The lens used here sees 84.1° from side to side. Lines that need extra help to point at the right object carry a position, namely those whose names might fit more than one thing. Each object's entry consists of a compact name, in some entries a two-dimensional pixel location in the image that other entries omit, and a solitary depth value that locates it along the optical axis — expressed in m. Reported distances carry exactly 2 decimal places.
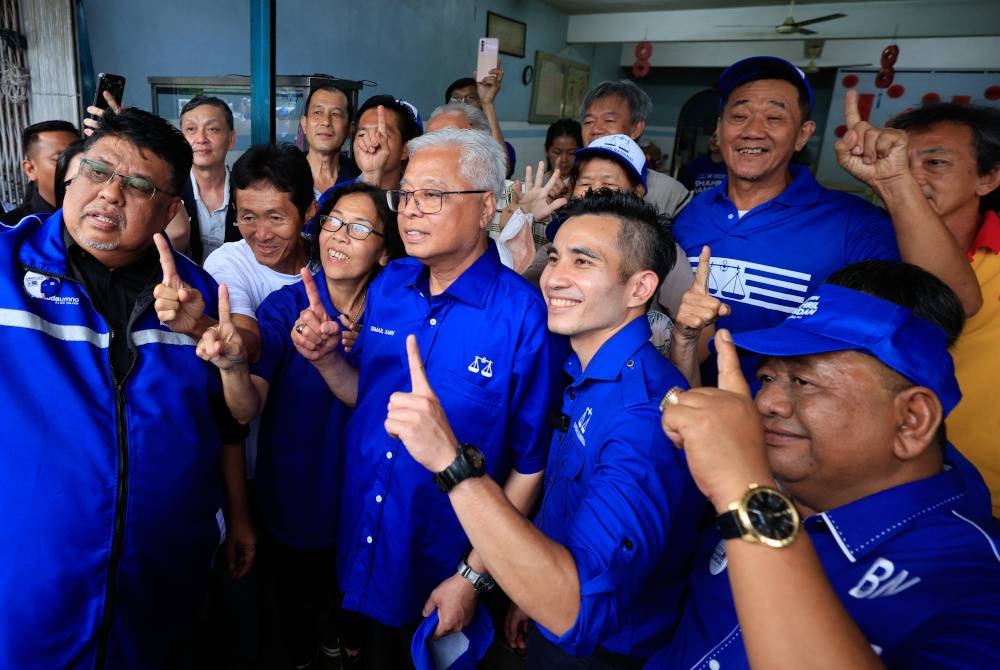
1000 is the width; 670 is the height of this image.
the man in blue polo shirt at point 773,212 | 1.80
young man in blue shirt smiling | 0.95
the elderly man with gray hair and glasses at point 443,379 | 1.59
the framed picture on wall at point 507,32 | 7.77
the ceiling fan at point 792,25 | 6.93
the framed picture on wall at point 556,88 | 9.05
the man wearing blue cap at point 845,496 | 0.74
